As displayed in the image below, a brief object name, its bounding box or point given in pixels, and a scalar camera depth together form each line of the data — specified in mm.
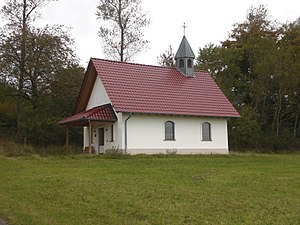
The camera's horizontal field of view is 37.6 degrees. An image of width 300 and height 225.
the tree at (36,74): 33719
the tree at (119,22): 41031
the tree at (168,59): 47406
